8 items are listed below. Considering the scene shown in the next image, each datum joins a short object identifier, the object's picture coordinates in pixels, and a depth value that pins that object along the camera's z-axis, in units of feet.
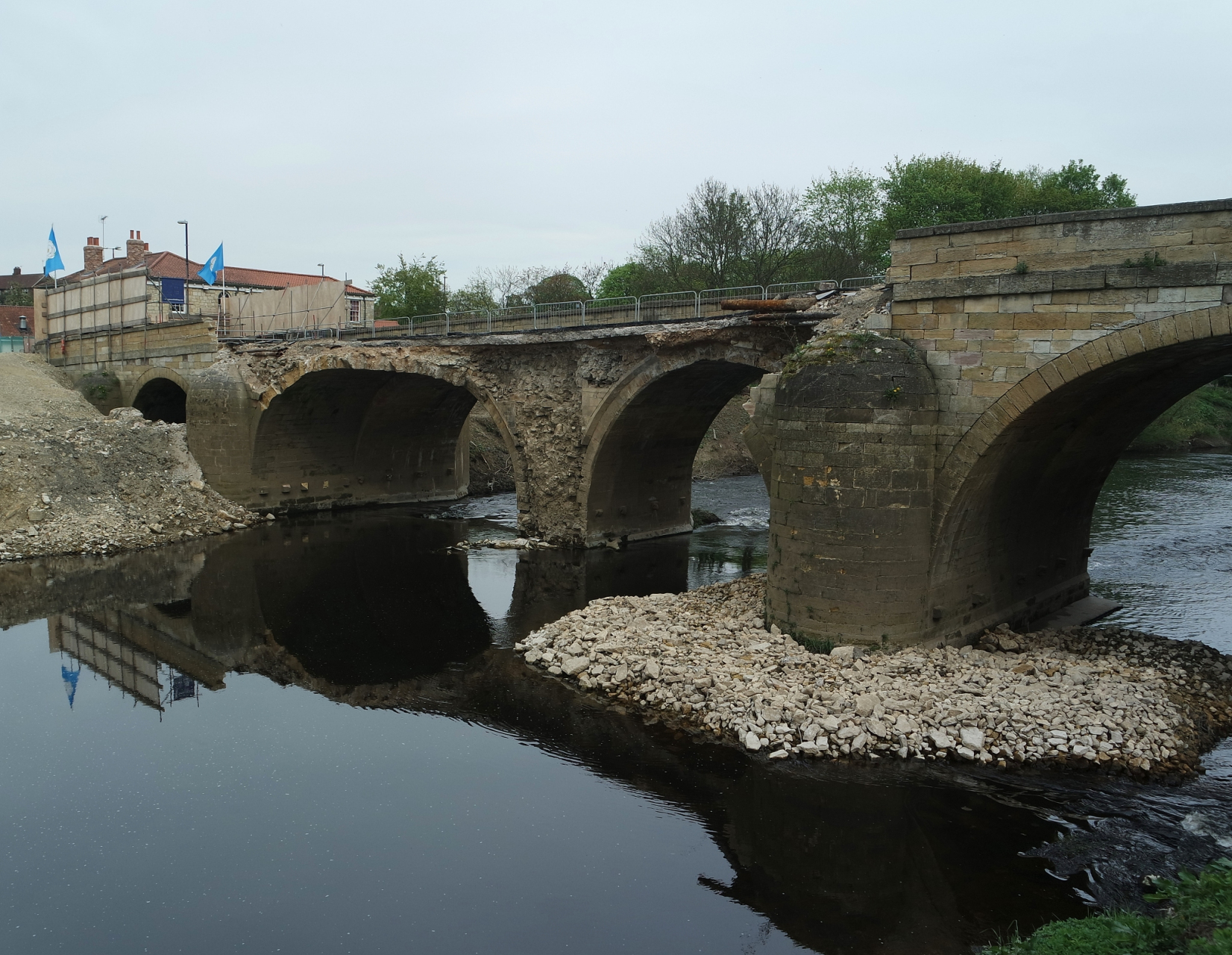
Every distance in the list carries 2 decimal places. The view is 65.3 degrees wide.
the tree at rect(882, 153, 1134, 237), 109.91
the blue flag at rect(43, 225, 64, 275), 112.98
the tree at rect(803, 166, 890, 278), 112.27
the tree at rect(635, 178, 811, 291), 110.52
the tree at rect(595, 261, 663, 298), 114.21
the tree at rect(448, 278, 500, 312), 133.69
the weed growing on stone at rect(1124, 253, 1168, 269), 33.12
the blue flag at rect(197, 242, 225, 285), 96.43
